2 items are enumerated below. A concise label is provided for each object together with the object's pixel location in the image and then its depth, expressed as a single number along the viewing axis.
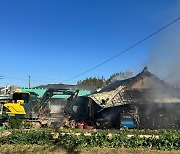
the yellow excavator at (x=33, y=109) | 15.00
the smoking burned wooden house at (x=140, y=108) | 16.72
